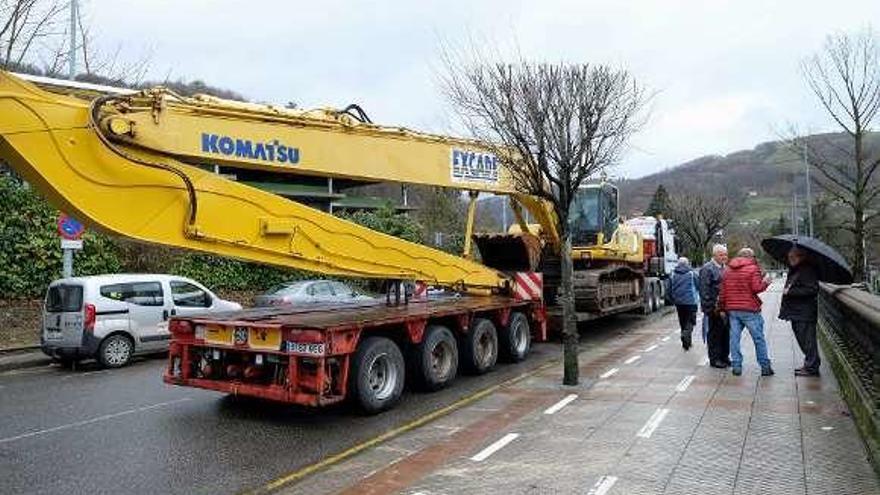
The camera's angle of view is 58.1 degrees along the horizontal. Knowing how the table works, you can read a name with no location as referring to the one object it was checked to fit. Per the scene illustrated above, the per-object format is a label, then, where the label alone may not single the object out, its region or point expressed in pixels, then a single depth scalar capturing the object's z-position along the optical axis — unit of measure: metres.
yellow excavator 7.24
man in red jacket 10.80
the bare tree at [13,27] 17.39
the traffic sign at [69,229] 15.63
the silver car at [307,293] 18.86
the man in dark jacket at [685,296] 14.27
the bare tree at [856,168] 19.48
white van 13.54
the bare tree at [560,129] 10.73
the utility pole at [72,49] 19.30
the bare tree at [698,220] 45.91
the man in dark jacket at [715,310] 11.94
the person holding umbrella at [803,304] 10.55
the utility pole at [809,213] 33.03
